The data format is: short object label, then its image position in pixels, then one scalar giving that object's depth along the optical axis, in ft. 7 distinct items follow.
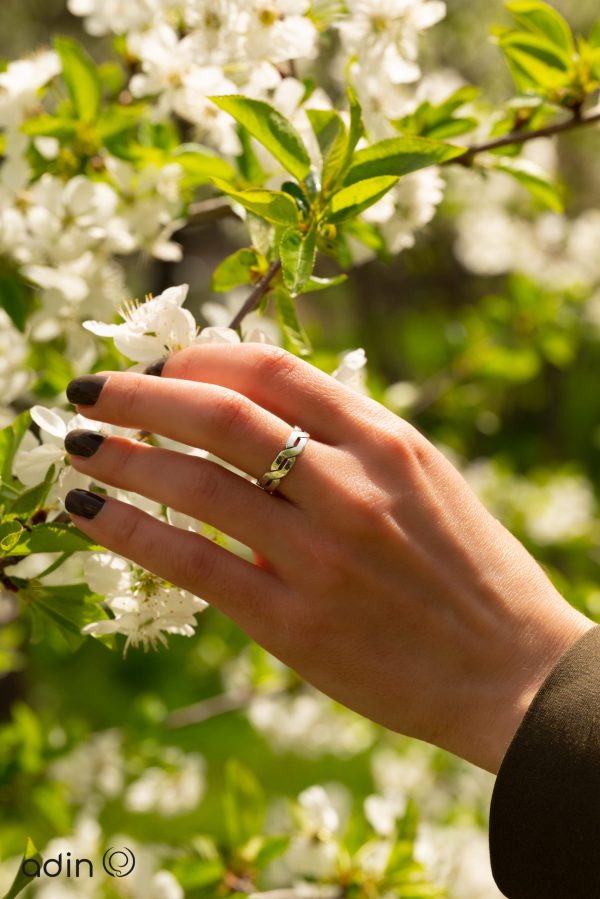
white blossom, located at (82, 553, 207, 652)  2.26
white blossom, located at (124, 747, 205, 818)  3.68
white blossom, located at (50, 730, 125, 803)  3.63
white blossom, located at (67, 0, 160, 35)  2.79
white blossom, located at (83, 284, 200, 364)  2.24
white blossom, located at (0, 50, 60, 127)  2.74
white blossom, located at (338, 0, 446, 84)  2.60
